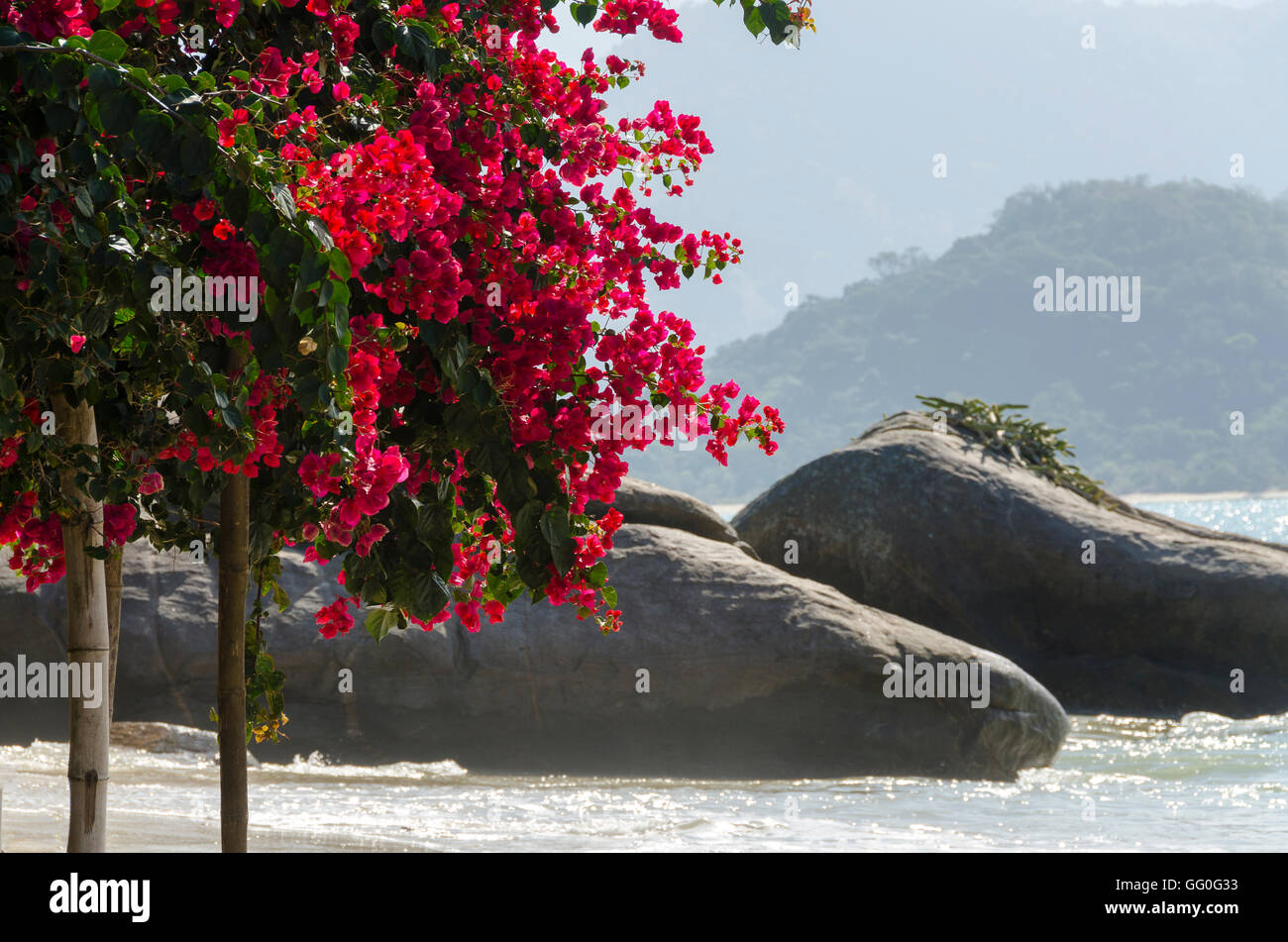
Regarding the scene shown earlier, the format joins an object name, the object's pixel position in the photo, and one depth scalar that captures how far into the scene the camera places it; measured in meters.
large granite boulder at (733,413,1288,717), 13.28
